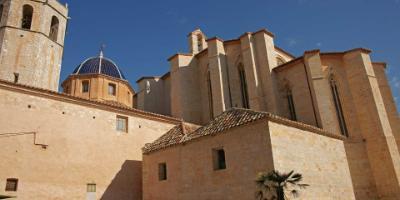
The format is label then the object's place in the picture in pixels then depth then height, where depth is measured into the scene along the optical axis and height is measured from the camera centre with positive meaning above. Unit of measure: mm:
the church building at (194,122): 10789 +3716
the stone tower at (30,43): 17203 +9936
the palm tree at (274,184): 8109 +424
